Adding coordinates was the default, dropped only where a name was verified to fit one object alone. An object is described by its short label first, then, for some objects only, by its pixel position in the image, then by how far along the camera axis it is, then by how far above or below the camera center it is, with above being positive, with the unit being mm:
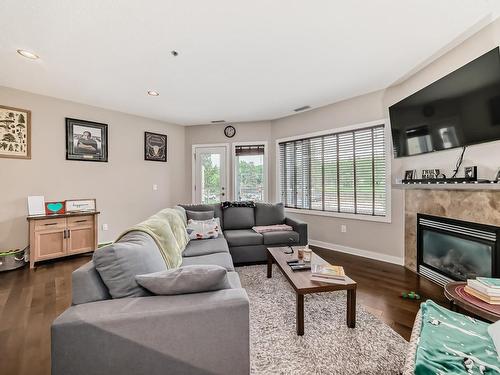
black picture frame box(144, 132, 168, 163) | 4824 +863
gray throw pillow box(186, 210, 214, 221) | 3465 -424
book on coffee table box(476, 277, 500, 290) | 1352 -593
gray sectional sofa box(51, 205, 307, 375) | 1026 -647
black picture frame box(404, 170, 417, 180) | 2975 +126
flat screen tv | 1882 +711
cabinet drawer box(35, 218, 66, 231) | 3283 -516
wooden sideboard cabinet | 3252 -699
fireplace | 2064 -661
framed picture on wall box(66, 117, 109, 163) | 3861 +817
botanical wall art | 3275 +806
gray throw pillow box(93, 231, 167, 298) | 1233 -436
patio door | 5230 +288
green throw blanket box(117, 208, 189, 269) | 1785 -406
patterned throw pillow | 3107 -574
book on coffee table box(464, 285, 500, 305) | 1314 -657
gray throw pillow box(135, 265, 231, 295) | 1242 -501
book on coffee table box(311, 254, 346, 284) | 1788 -697
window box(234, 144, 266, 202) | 5066 +308
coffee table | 1705 -756
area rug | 1440 -1106
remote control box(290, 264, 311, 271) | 2041 -717
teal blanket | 932 -729
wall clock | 5175 +1232
